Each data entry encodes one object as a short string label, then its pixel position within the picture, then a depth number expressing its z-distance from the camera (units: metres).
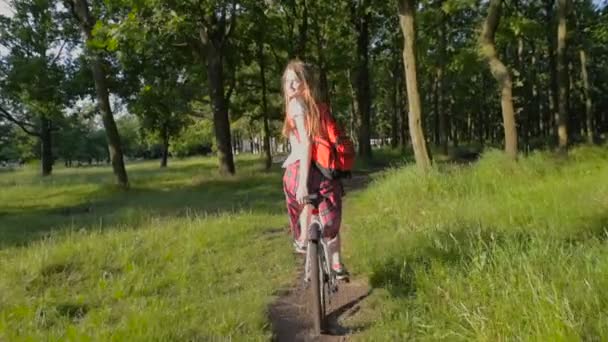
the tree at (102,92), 17.83
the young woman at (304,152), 4.43
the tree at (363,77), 27.61
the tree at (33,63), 27.20
